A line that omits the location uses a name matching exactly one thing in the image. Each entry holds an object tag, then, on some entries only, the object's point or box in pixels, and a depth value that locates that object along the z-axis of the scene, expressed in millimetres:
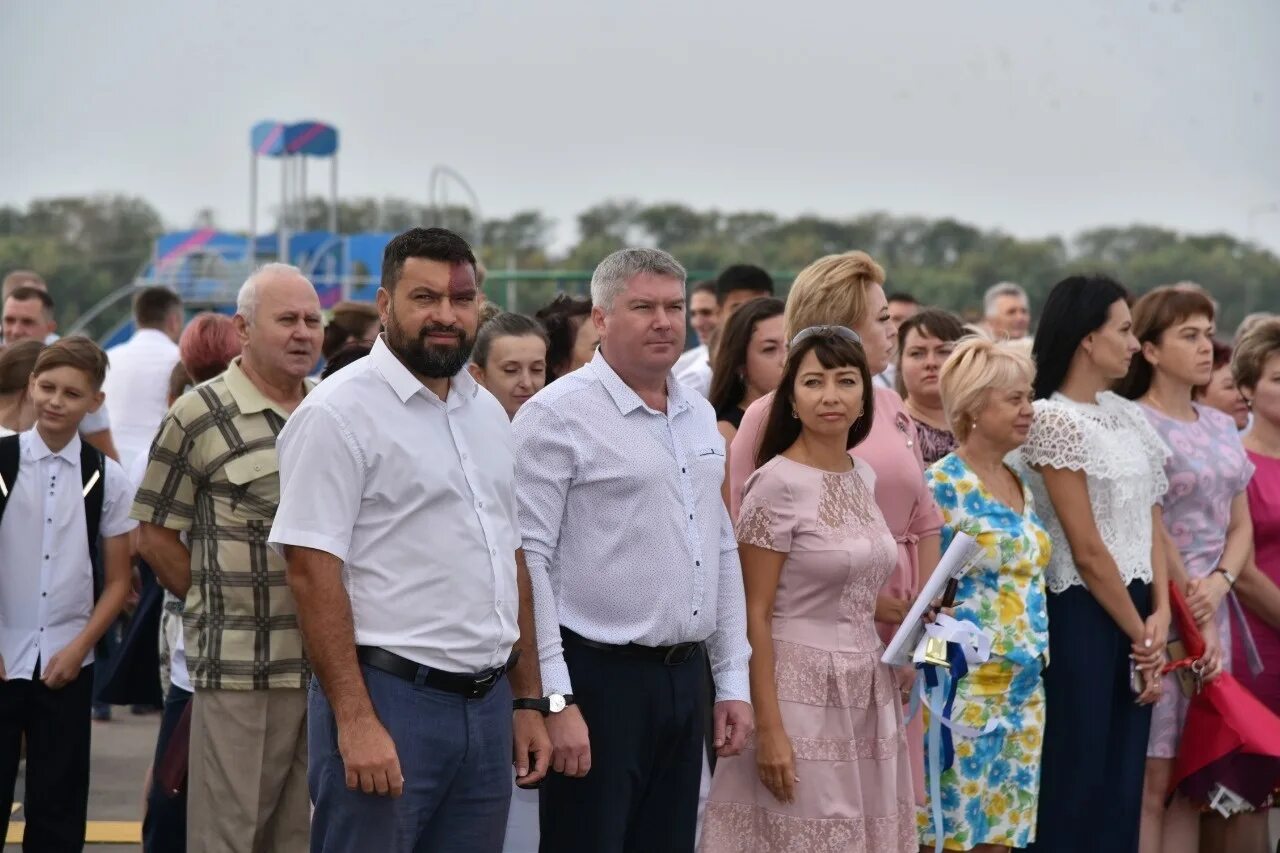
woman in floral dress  10550
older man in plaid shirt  9312
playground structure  47693
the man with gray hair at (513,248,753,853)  8182
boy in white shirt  10398
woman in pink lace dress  8956
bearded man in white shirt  6876
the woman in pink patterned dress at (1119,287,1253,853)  11969
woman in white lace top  11119
